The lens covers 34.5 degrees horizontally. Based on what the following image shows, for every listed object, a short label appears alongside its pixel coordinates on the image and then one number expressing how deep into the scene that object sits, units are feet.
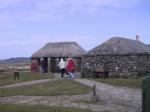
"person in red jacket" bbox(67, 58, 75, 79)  59.75
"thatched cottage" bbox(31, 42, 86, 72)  103.50
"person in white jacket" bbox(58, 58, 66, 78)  63.86
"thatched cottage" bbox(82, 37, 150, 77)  71.63
